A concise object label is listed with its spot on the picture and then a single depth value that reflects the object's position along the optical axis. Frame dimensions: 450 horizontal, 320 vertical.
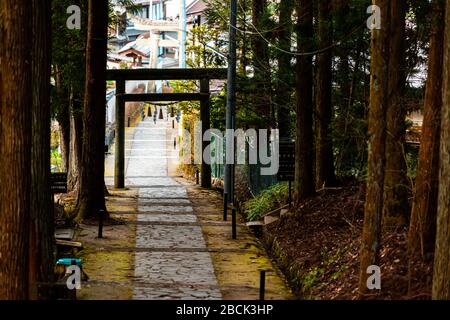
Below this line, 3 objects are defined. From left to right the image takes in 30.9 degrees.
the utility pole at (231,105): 24.34
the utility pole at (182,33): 43.78
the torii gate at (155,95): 29.75
